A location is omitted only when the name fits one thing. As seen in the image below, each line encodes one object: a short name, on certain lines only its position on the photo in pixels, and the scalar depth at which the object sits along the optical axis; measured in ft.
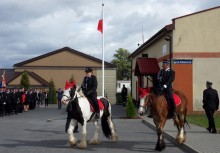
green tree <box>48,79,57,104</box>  171.63
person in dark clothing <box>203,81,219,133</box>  50.42
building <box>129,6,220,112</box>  83.15
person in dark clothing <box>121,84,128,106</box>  130.76
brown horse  36.96
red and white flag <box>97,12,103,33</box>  84.60
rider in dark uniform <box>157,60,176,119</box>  38.78
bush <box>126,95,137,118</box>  79.41
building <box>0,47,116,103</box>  184.44
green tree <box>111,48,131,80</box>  319.47
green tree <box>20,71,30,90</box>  149.74
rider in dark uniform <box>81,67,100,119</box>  40.55
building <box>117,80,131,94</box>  223.30
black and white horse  38.40
